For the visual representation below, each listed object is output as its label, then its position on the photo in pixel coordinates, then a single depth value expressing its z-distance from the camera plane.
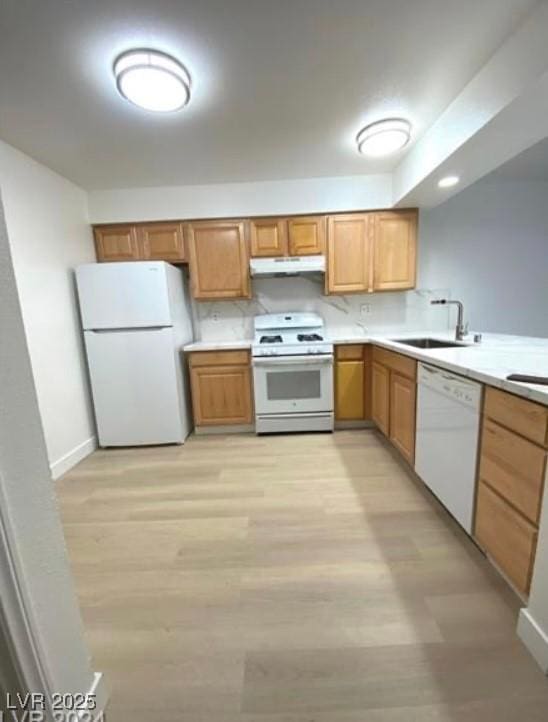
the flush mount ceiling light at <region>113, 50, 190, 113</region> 1.41
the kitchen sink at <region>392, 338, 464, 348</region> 2.66
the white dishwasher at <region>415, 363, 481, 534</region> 1.39
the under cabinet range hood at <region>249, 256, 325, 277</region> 2.89
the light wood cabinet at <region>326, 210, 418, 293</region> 2.96
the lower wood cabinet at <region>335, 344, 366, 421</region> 2.92
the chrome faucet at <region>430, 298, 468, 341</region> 2.38
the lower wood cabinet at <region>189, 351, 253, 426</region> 2.95
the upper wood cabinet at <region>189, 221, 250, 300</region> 2.98
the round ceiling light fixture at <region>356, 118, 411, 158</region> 2.02
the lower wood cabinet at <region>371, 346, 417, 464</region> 2.05
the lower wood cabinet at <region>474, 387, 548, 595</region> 1.04
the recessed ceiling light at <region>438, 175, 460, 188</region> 2.25
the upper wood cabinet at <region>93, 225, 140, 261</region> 2.98
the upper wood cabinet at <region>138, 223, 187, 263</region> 2.98
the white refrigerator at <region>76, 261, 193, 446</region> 2.61
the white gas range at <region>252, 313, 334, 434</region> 2.84
